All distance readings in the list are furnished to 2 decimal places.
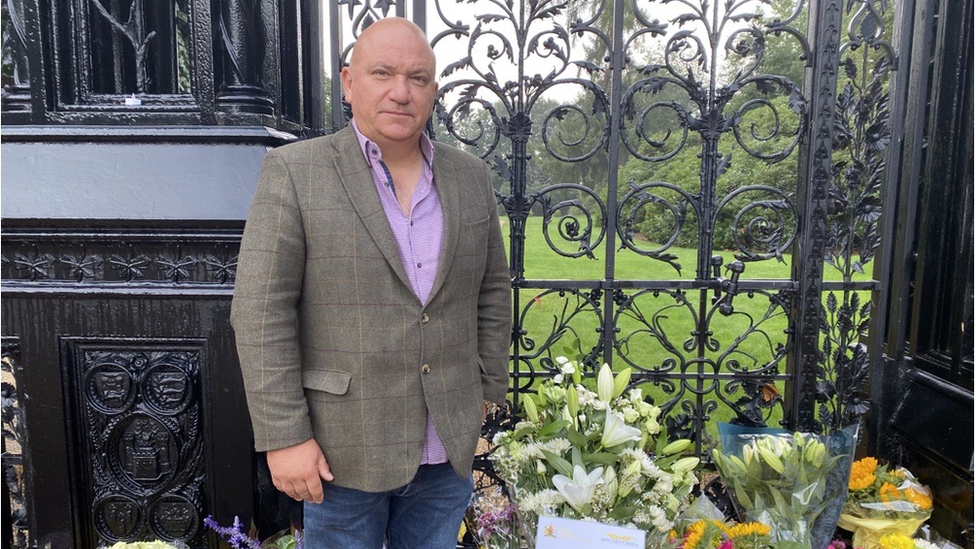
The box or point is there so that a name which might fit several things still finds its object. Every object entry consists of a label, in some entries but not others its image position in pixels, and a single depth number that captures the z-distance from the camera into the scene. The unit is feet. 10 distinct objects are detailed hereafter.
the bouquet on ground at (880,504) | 7.38
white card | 5.00
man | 4.80
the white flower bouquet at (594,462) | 5.41
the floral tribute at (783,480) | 6.34
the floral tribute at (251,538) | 6.68
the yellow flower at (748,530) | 6.13
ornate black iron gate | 8.02
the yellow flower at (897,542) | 6.63
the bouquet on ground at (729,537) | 6.13
